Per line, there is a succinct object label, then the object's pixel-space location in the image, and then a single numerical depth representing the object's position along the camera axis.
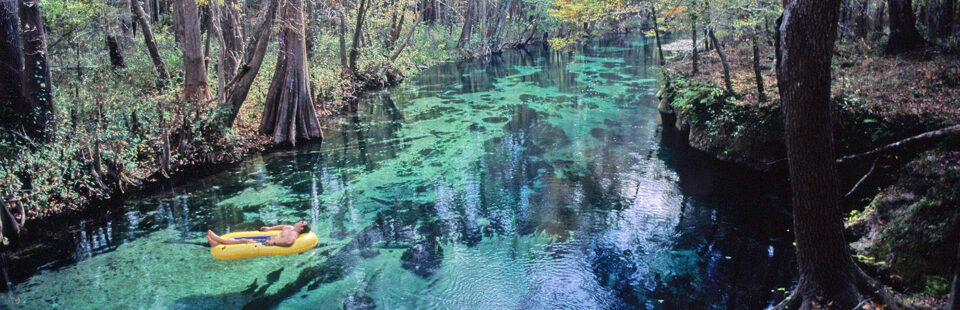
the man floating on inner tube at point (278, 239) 8.61
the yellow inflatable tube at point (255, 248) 8.52
